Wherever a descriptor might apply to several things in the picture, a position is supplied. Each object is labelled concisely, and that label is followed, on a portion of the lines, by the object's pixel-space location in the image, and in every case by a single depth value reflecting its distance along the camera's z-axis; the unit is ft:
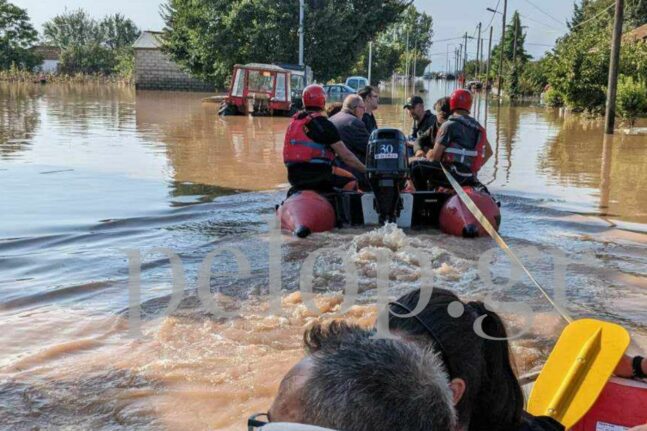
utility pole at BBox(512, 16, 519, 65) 156.53
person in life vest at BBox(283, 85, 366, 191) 25.96
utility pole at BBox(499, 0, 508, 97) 156.97
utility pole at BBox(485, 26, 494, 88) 193.51
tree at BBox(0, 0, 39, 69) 225.35
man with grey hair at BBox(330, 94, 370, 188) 29.04
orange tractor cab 93.86
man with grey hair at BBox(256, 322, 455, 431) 3.89
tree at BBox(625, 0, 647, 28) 176.45
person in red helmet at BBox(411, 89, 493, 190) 27.09
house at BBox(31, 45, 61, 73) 274.77
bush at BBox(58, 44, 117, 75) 270.26
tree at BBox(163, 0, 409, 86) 128.47
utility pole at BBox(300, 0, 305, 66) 122.11
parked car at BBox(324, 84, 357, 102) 116.26
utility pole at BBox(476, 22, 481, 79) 238.23
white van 139.92
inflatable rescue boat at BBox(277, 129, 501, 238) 24.77
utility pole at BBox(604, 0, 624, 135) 66.28
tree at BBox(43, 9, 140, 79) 406.62
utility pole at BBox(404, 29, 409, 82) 315.25
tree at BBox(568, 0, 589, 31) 269.09
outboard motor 24.71
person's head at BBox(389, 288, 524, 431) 5.28
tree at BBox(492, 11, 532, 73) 232.63
